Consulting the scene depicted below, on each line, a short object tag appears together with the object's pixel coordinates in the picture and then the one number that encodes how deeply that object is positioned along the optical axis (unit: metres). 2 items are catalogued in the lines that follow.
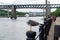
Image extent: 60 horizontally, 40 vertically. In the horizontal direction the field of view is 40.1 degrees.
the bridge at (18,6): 35.60
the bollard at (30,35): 1.44
